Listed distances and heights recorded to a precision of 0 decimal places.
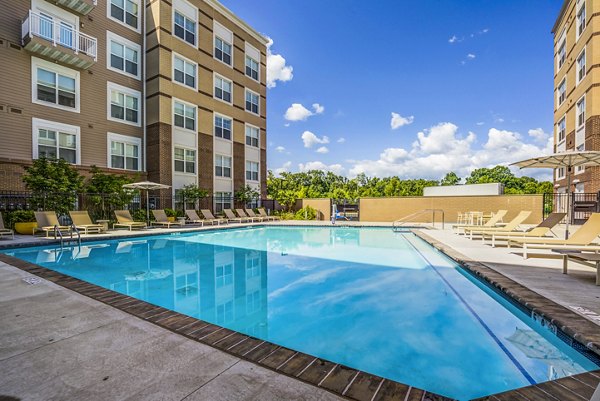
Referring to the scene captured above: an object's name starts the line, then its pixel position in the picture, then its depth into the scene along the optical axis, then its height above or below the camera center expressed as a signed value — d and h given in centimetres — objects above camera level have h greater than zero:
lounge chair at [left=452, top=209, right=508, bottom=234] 1112 -97
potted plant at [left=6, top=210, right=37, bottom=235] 1163 -92
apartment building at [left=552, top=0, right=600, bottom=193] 1600 +686
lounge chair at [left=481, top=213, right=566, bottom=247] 809 -83
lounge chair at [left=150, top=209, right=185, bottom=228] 1499 -115
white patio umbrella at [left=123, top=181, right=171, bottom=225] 1422 +56
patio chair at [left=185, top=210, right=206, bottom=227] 1649 -110
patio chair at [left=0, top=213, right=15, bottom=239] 996 -111
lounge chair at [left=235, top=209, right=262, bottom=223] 1912 -122
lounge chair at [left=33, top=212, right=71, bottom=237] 1085 -86
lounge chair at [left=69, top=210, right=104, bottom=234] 1165 -99
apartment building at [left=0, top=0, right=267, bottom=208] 1327 +601
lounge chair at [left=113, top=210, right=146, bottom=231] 1366 -108
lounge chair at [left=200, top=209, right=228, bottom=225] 1694 -113
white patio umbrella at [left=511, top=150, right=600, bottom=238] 788 +101
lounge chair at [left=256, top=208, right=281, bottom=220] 2052 -116
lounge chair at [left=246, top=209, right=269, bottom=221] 1973 -119
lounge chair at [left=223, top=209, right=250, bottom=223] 1841 -125
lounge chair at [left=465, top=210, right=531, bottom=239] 933 -102
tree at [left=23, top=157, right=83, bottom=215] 1190 +57
